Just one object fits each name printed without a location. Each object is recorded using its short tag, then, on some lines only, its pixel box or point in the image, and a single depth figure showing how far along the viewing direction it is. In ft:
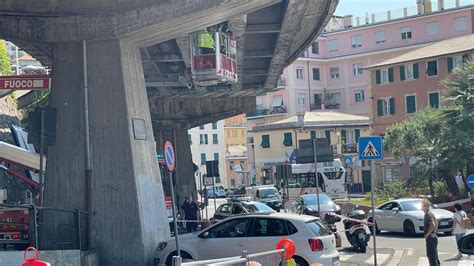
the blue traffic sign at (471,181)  80.28
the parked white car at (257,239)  53.72
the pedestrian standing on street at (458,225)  69.41
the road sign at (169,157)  47.04
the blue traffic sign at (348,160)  216.54
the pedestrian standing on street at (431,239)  58.08
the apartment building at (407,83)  206.69
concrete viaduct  58.13
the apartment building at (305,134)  256.52
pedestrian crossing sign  61.87
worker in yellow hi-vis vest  72.38
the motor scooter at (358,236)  74.43
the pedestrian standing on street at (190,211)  105.91
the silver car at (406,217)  89.92
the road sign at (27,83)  63.77
